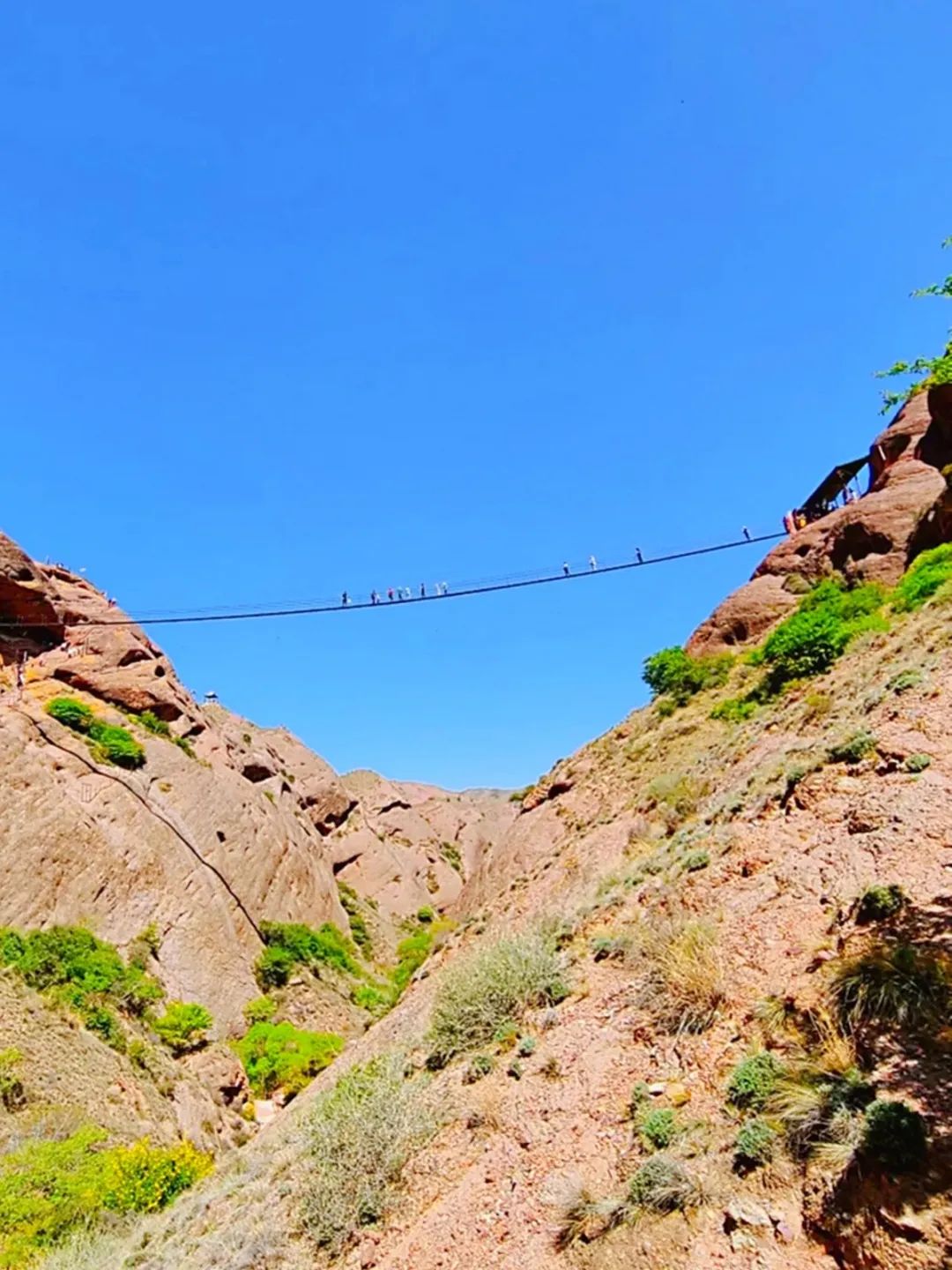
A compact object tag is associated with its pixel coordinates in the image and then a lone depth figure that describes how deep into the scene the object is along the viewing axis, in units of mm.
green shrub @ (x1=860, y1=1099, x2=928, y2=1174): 4340
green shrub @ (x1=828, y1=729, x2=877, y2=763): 10844
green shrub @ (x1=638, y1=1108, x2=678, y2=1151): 5883
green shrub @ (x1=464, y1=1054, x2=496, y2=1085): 8648
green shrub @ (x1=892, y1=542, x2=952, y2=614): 18266
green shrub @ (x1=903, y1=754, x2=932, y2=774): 9555
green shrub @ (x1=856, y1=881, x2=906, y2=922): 7027
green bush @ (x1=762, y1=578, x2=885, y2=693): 19219
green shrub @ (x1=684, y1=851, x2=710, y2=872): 10683
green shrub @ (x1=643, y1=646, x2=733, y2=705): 25562
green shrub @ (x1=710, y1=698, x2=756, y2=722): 20500
